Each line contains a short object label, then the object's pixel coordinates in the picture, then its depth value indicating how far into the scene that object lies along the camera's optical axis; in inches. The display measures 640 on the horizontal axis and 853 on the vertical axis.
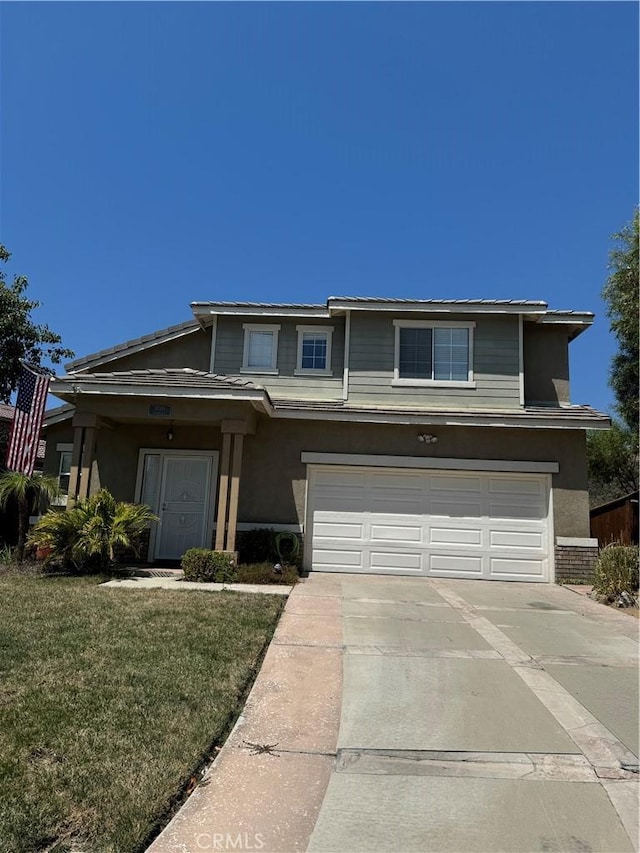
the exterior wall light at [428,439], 445.4
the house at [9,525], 475.5
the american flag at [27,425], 413.4
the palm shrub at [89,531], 363.9
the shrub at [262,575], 366.0
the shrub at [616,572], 342.0
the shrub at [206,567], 363.3
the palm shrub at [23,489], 396.5
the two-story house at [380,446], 410.0
